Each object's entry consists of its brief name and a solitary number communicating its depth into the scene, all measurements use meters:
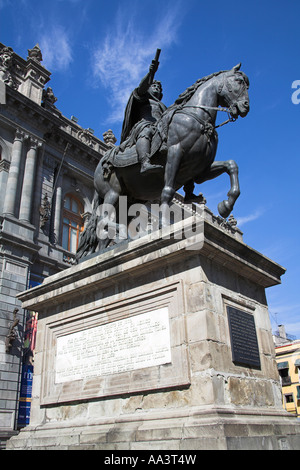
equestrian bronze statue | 6.21
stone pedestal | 4.43
